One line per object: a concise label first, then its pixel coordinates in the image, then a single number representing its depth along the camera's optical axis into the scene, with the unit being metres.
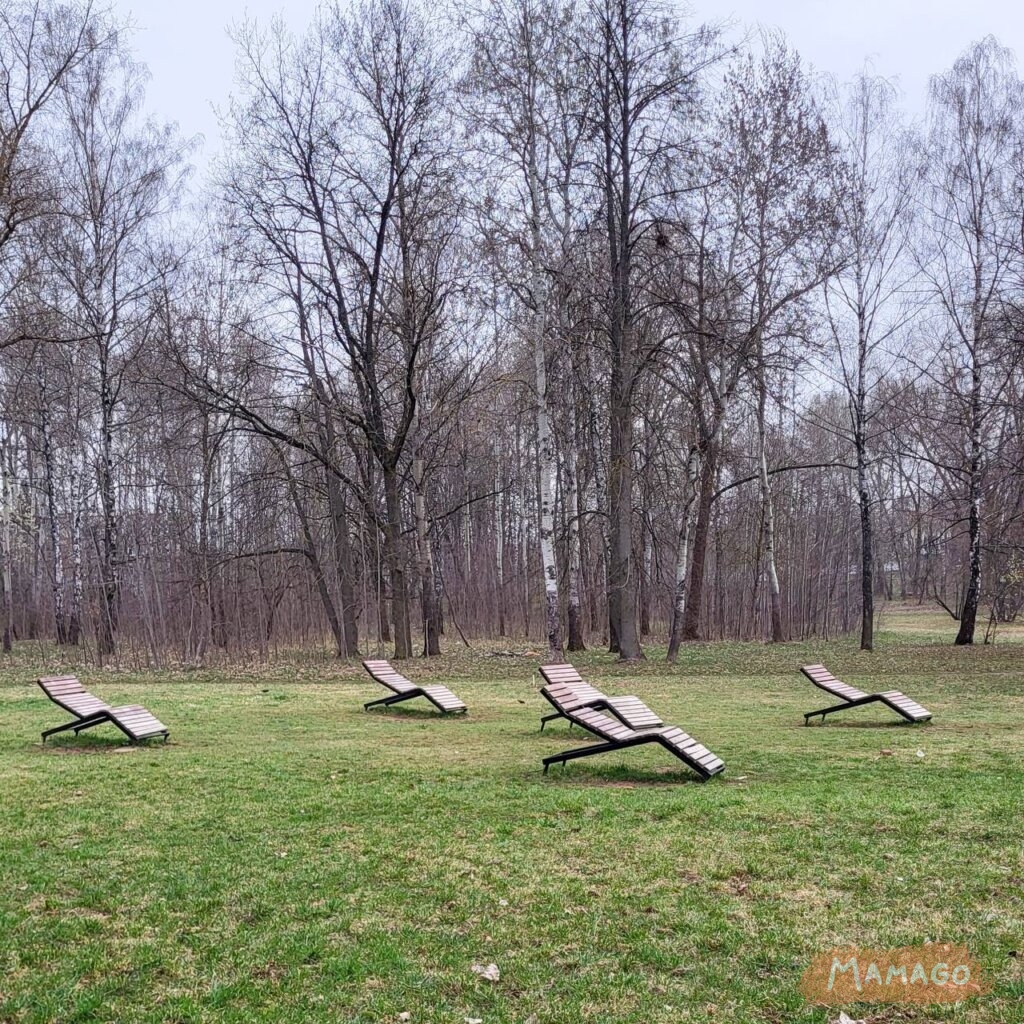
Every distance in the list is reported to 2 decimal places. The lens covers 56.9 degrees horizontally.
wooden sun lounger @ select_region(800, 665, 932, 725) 9.81
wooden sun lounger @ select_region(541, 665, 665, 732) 8.48
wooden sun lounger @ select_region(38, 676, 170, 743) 8.80
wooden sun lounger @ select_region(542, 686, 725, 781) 6.91
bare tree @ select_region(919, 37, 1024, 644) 19.57
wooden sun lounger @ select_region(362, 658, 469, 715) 11.05
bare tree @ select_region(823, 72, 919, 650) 19.84
